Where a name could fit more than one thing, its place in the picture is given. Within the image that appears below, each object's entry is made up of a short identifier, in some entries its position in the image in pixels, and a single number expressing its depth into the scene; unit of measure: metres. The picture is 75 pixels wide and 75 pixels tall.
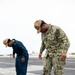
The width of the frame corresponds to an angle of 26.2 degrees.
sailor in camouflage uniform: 3.59
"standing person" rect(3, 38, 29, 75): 4.33
